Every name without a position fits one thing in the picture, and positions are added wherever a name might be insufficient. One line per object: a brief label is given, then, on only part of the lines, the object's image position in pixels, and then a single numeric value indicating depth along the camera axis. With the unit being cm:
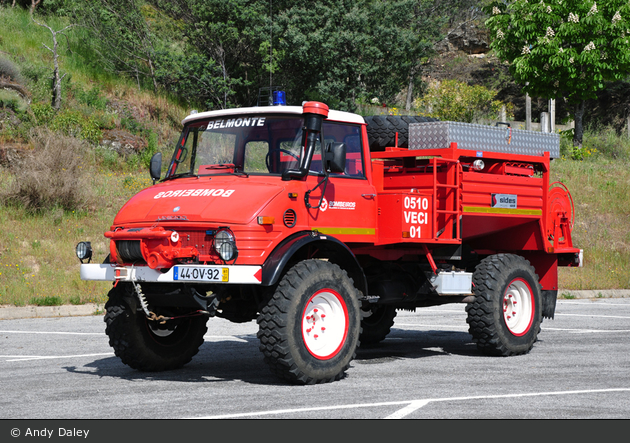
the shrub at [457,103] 3447
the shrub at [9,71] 2572
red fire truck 762
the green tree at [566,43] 2750
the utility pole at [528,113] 3126
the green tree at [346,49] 3222
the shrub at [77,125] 2350
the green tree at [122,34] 3102
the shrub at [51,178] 1993
